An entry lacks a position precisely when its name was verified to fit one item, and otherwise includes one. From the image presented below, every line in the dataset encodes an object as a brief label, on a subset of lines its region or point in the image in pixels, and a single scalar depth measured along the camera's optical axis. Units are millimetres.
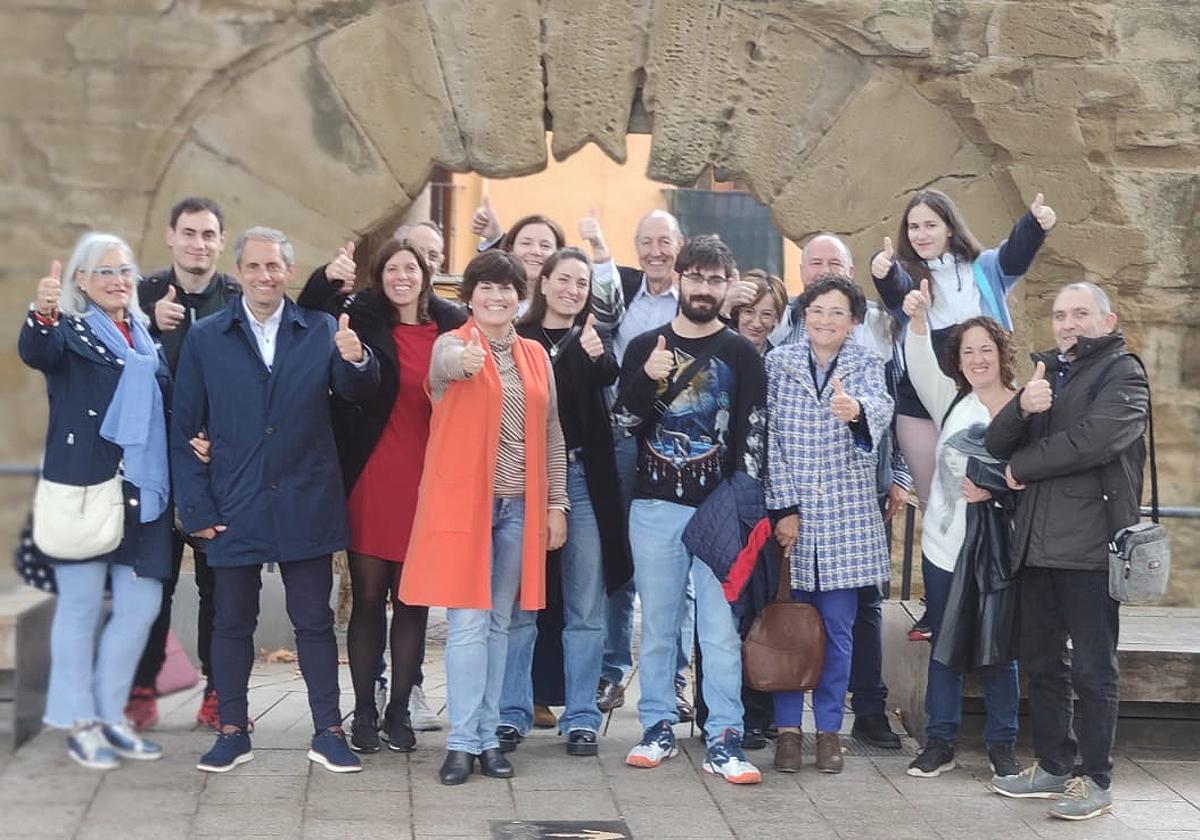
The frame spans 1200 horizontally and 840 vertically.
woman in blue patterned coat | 5297
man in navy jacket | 4945
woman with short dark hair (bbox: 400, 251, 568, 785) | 5016
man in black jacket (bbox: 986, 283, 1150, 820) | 4938
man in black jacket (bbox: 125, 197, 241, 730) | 5266
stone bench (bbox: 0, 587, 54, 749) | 4523
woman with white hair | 4520
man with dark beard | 5238
